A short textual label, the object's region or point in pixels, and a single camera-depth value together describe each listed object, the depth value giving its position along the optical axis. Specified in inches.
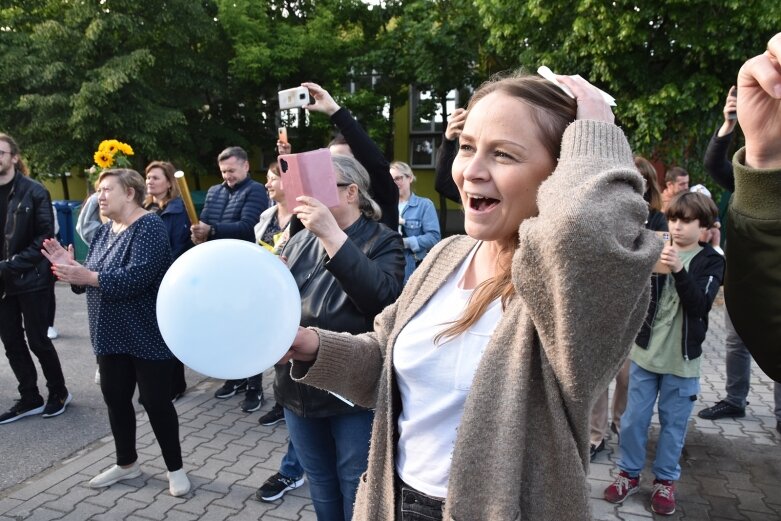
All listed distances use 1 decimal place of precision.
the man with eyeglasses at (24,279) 174.6
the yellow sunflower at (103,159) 199.0
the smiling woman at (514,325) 38.9
